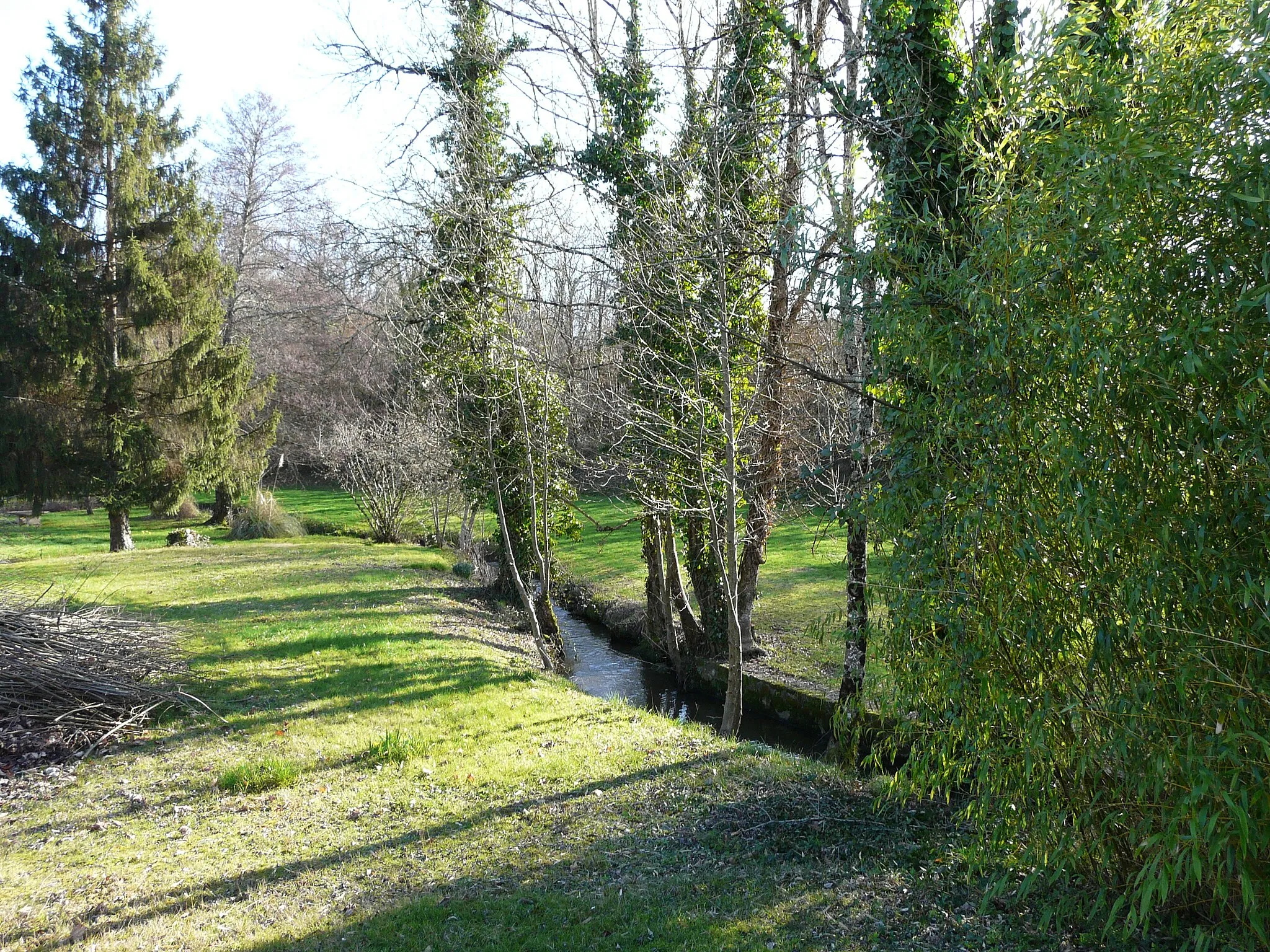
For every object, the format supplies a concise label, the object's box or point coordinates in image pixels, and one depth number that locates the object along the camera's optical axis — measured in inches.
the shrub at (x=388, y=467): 699.4
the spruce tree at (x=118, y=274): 684.7
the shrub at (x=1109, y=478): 99.0
